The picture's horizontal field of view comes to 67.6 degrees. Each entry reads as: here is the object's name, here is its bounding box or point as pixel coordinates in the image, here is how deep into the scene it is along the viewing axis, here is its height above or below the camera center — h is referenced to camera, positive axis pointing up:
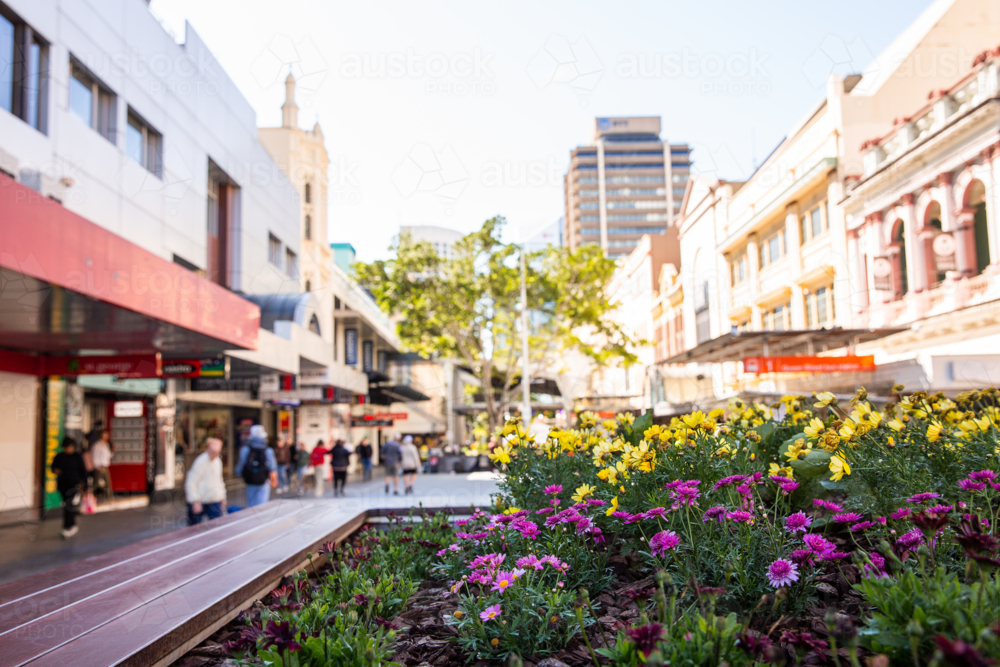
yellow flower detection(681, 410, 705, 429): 3.83 -0.13
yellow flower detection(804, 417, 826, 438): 3.63 -0.18
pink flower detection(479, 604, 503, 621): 2.66 -0.76
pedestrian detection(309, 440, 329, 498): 19.92 -1.63
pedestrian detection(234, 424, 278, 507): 12.27 -1.06
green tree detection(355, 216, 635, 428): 25.91 +3.63
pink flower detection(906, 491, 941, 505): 2.50 -0.36
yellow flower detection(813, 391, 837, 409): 4.43 -0.05
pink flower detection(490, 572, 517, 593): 2.77 -0.69
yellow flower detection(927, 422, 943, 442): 3.38 -0.19
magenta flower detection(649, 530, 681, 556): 2.66 -0.52
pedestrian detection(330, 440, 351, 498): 18.23 -1.43
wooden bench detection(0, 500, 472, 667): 3.13 -1.04
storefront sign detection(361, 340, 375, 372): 40.72 +2.57
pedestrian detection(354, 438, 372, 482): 25.56 -1.93
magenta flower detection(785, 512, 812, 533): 2.70 -0.47
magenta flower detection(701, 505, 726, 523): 2.79 -0.45
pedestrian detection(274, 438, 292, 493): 21.16 -1.60
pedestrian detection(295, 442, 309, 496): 21.60 -1.77
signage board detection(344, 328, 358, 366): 35.22 +2.63
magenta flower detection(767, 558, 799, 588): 2.40 -0.58
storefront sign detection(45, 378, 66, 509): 15.43 -0.42
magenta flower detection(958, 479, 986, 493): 2.74 -0.36
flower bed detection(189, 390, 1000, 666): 2.15 -0.64
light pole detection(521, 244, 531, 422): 25.34 +1.82
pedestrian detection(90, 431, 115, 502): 15.91 -1.19
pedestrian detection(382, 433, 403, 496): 18.89 -1.45
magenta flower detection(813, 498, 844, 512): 2.96 -0.45
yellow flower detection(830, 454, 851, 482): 2.99 -0.31
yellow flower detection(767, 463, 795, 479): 3.48 -0.37
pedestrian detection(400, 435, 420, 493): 18.12 -1.47
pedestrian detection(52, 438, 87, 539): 12.17 -1.23
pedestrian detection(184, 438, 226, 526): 10.06 -1.11
